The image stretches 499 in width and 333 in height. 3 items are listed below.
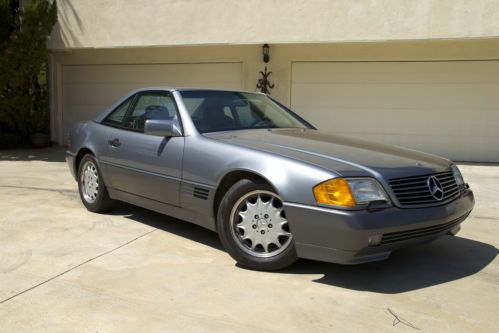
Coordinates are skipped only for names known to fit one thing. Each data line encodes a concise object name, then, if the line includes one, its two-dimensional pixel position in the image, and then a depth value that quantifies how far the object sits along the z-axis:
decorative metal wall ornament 11.02
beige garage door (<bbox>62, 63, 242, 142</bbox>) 11.48
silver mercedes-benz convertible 3.28
